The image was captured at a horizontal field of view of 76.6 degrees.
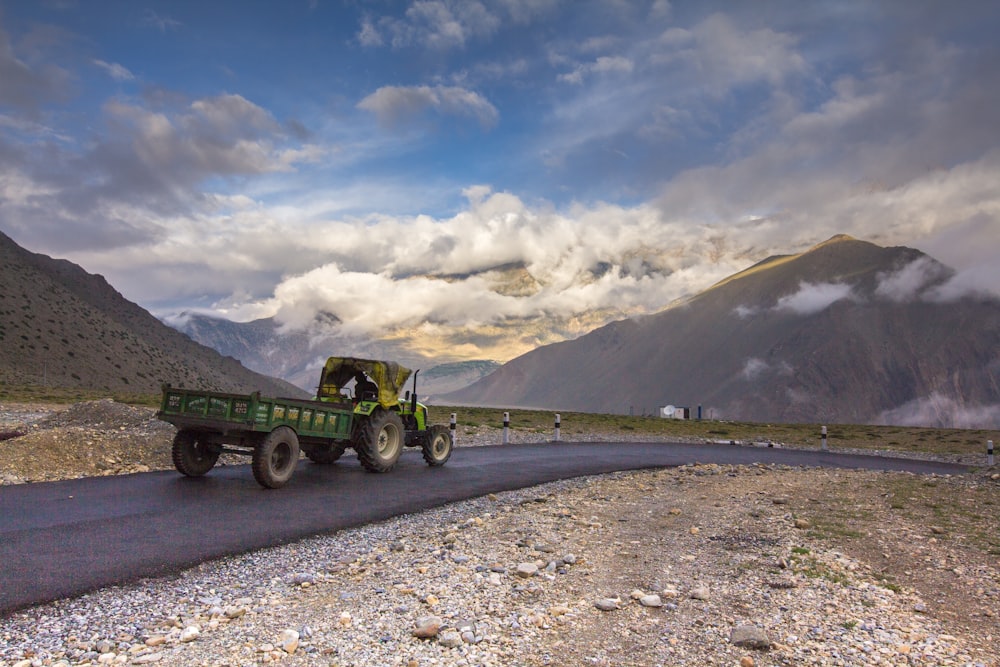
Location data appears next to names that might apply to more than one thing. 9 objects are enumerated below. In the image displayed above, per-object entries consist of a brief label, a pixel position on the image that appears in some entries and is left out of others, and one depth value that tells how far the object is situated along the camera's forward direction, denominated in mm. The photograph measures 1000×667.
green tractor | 15344
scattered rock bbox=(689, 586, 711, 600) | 6625
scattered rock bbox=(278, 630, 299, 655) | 4988
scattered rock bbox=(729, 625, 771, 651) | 5320
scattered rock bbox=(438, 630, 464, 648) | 5242
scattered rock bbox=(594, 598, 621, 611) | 6242
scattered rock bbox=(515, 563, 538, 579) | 7219
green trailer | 12438
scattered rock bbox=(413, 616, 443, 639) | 5355
